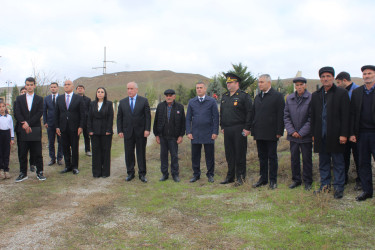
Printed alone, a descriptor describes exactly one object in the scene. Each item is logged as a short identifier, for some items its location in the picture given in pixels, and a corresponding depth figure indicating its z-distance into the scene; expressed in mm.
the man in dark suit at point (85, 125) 9255
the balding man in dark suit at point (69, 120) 7719
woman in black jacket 7371
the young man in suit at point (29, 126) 6827
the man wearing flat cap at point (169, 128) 6945
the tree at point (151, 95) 40938
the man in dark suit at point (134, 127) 7082
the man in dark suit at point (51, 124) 8703
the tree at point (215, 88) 41266
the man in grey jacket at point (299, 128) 5633
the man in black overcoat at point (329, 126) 5078
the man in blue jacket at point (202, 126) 6738
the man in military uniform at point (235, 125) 6316
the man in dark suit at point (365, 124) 4836
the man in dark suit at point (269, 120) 5895
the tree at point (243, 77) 42250
